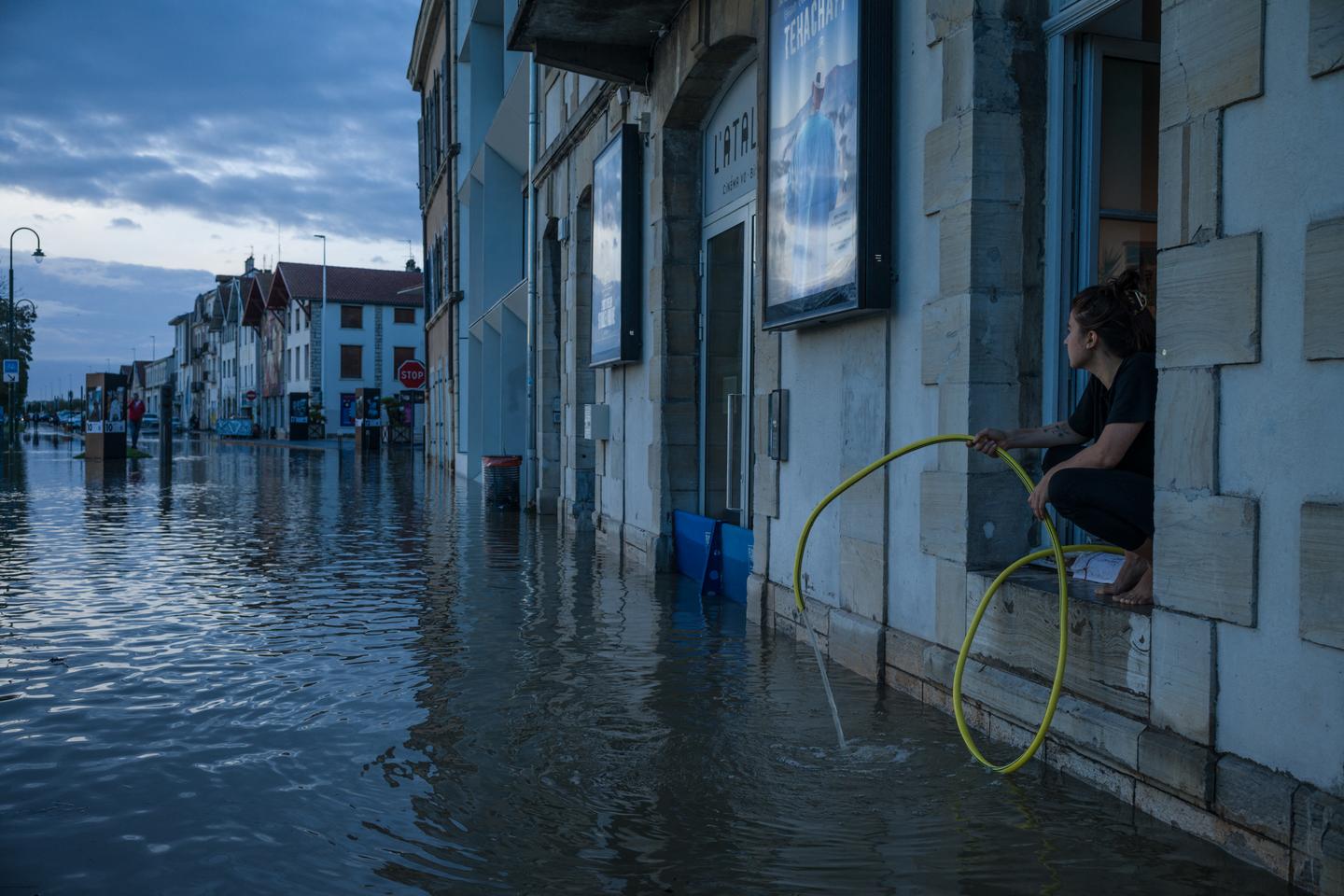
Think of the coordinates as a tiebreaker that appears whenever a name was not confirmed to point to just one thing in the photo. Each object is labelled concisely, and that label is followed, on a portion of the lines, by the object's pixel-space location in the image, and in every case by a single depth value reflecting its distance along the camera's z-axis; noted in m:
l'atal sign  10.03
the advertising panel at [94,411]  32.59
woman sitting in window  4.58
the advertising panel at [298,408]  67.28
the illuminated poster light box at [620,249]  12.00
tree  57.09
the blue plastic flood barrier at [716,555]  9.67
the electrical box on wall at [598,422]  13.48
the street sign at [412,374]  34.62
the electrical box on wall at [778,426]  8.21
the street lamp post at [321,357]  69.19
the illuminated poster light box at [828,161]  6.55
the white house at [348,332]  69.31
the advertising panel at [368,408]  44.66
